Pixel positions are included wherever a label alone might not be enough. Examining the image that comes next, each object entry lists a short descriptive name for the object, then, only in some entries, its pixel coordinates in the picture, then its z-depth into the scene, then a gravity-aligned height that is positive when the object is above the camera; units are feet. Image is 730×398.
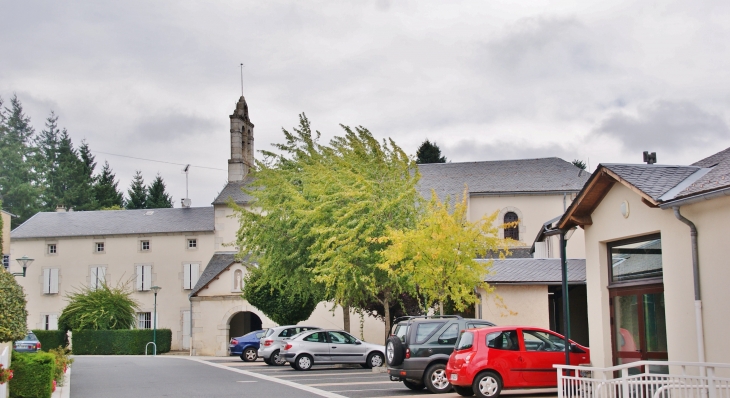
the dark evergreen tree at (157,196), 253.65 +33.40
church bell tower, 163.53 +32.23
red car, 48.78 -4.40
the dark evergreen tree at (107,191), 247.91 +34.57
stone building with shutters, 133.80 +10.69
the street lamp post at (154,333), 140.87 -6.77
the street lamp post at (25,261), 81.44 +4.15
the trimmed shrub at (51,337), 150.41 -7.48
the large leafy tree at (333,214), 81.30 +8.90
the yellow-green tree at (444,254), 72.28 +3.54
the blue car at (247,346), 105.50 -6.90
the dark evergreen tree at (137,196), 253.24 +33.20
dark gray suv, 55.01 -4.17
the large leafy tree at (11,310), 45.96 -0.62
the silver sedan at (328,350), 82.38 -6.04
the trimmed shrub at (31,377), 48.73 -4.93
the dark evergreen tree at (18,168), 222.28 +39.11
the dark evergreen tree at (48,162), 233.35 +42.86
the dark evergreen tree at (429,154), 220.43 +39.69
